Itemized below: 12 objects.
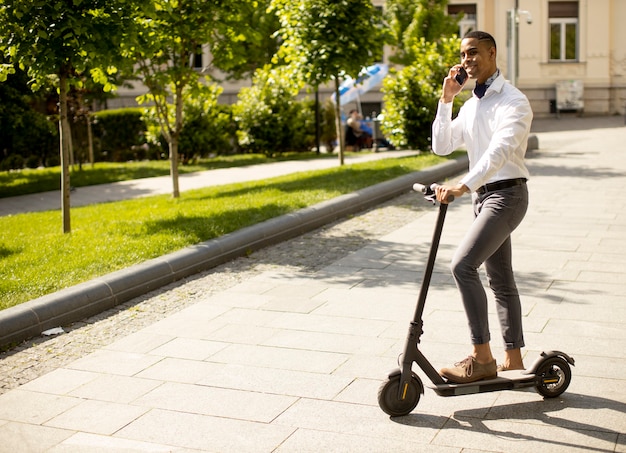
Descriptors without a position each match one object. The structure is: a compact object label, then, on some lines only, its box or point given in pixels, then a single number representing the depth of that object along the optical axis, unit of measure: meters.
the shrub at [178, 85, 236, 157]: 20.61
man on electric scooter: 4.34
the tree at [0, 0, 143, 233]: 8.80
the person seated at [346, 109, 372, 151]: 25.54
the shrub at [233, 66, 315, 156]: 21.75
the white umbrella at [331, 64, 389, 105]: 25.23
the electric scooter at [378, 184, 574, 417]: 4.36
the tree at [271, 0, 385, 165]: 15.13
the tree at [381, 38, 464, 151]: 18.22
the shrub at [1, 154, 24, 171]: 21.28
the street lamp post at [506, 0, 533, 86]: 22.08
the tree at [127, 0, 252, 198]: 11.93
